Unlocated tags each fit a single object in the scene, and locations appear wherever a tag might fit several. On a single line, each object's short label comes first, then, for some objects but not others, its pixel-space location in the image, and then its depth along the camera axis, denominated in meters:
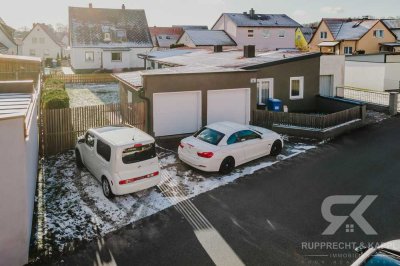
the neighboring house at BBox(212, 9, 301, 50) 54.81
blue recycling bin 20.16
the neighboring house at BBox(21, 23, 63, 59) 72.19
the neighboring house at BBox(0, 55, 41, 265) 7.32
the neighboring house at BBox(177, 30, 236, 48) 50.10
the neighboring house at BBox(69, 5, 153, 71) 47.59
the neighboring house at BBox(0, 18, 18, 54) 49.72
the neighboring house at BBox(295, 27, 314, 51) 60.83
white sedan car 12.30
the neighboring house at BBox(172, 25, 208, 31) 86.46
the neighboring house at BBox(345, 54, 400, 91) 31.61
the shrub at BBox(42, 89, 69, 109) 15.40
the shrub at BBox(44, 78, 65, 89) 25.15
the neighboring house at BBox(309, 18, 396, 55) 53.44
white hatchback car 10.19
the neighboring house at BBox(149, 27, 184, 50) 70.56
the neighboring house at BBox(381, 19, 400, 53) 53.06
